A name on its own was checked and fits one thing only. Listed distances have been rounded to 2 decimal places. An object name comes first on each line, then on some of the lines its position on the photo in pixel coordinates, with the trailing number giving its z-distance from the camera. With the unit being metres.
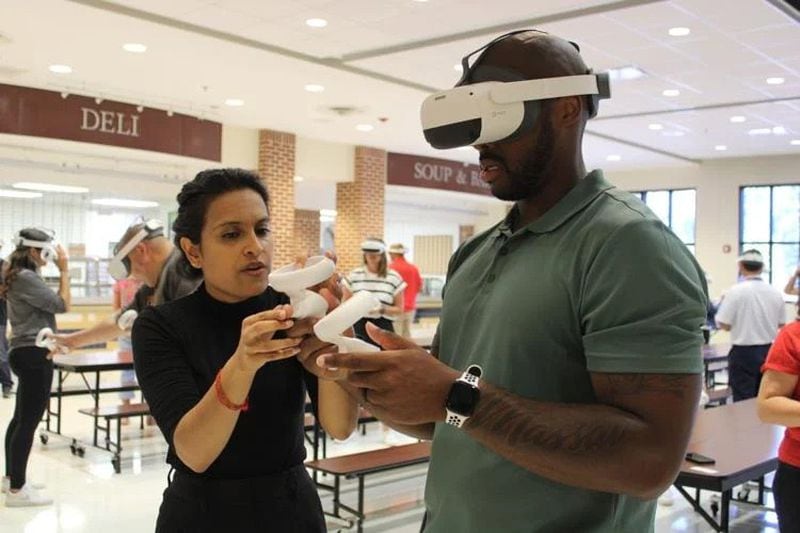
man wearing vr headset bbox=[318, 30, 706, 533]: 0.96
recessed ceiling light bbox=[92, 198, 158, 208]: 12.20
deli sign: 9.27
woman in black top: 1.67
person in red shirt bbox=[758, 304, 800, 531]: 2.52
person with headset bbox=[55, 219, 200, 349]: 3.73
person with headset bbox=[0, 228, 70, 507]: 5.09
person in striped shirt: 7.44
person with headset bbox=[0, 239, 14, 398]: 9.17
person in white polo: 6.90
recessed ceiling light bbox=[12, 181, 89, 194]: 10.73
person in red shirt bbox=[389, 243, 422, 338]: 8.96
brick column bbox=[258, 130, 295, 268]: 11.78
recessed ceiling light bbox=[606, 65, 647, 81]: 8.25
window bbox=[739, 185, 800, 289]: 14.58
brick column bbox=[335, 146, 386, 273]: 13.12
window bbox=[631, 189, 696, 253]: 15.95
